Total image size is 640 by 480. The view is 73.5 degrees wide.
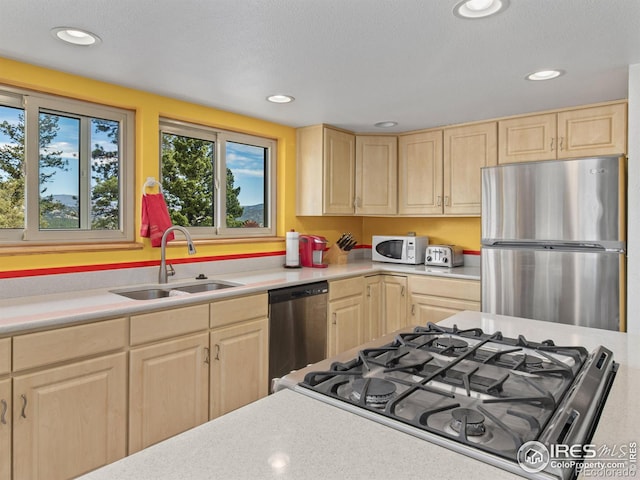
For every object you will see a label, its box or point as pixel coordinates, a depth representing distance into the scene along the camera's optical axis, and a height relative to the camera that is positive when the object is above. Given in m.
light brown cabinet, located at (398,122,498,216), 3.50 +0.60
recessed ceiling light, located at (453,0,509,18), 1.66 +0.90
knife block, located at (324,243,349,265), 4.03 -0.19
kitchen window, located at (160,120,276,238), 3.10 +0.44
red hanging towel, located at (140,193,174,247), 2.74 +0.11
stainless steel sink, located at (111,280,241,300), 2.58 -0.34
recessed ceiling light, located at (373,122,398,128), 3.61 +0.96
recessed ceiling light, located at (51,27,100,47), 1.89 +0.91
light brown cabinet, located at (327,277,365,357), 3.21 -0.61
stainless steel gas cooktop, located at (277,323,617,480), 0.71 -0.33
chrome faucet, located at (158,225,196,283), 2.69 -0.09
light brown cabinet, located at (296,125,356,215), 3.71 +0.58
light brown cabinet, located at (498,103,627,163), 2.88 +0.74
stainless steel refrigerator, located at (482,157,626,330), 2.57 -0.03
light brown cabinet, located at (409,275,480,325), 3.23 -0.47
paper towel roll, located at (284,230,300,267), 3.62 -0.11
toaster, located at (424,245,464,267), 3.71 -0.17
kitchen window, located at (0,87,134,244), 2.34 +0.38
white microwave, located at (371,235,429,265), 3.84 -0.11
